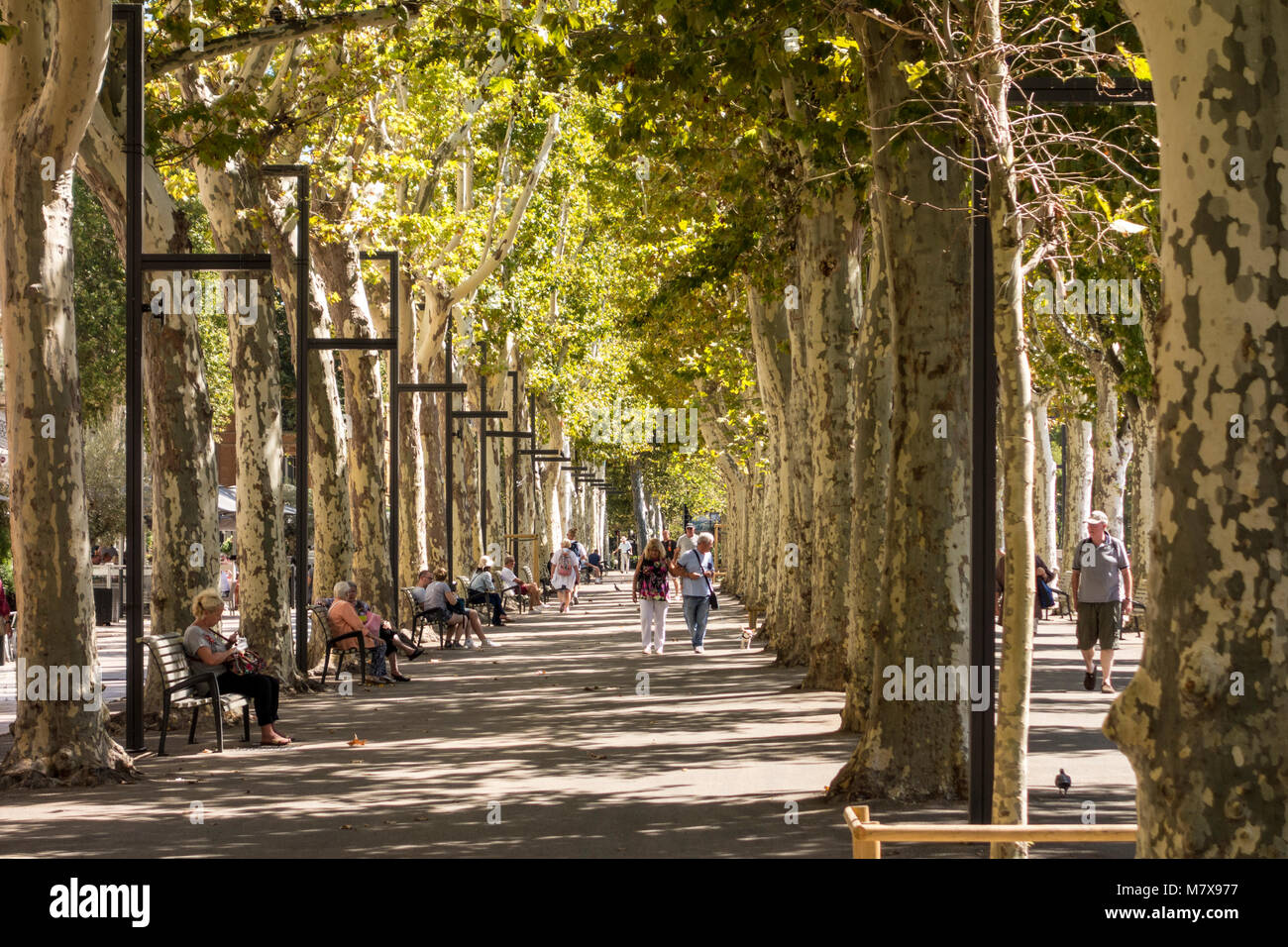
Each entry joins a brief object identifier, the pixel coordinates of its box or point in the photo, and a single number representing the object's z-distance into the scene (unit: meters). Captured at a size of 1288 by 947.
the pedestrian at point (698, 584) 25.36
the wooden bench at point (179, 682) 13.73
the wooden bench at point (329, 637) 20.72
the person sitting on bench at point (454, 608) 28.97
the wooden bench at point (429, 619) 28.70
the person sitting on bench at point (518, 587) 42.50
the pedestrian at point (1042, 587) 22.52
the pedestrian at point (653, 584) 25.56
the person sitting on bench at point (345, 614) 20.52
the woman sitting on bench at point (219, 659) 14.31
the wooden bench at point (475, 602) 34.75
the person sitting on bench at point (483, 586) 34.81
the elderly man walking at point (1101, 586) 18.22
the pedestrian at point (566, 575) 43.34
